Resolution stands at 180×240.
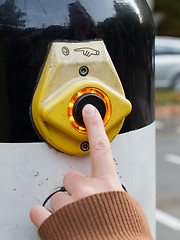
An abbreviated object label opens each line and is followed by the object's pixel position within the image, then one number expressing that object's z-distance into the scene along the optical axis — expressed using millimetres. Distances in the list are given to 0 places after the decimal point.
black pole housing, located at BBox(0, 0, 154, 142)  950
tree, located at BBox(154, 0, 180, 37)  16000
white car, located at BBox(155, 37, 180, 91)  8742
